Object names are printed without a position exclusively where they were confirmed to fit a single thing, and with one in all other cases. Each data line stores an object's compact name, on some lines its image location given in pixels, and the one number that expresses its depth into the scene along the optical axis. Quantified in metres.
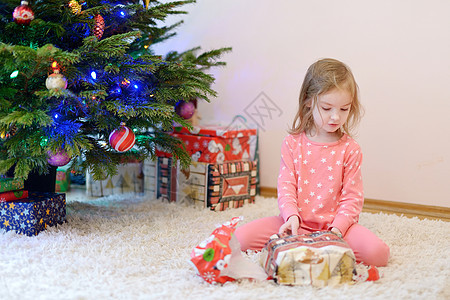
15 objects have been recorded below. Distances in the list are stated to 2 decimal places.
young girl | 1.21
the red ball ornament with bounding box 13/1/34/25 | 1.20
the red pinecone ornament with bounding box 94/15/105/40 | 1.35
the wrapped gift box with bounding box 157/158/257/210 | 1.77
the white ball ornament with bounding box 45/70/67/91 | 1.17
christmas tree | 1.20
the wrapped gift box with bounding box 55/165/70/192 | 1.96
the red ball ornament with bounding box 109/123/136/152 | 1.34
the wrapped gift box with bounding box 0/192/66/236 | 1.33
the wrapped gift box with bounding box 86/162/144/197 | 1.94
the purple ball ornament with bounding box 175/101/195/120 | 1.80
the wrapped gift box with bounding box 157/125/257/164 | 1.78
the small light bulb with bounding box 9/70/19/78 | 1.22
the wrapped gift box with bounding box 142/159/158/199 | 1.91
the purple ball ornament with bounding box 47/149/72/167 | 1.29
